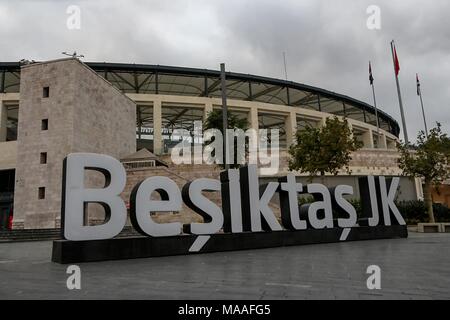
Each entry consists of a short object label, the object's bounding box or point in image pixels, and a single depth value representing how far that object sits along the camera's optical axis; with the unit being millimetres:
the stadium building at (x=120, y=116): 27625
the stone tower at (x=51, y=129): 26969
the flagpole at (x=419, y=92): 41781
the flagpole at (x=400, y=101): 29666
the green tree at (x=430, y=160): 22453
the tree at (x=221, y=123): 29438
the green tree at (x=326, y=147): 23250
